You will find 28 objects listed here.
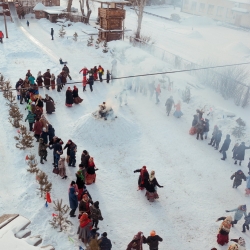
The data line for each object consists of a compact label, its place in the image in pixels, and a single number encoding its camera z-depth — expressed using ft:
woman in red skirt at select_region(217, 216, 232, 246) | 28.37
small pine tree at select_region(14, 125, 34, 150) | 39.73
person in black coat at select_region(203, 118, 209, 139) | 45.54
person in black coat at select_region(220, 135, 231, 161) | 41.52
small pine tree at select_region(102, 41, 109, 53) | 83.67
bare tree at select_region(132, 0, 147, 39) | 96.23
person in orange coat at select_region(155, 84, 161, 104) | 55.57
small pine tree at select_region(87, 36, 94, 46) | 88.19
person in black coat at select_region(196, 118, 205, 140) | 45.68
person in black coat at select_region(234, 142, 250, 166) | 40.15
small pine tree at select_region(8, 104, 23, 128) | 44.42
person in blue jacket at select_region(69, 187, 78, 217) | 29.84
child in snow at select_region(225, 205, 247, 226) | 30.53
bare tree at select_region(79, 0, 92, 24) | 113.87
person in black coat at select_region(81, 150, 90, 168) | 35.32
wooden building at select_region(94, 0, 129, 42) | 89.76
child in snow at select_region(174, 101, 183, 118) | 51.68
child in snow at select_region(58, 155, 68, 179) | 34.91
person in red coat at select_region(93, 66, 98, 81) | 61.11
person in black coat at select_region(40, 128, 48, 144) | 39.60
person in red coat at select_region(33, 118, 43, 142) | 41.32
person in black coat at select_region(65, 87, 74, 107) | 50.99
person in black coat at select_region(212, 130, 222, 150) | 43.65
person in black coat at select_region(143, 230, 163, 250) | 26.66
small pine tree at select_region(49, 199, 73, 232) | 28.50
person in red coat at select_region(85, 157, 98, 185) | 34.71
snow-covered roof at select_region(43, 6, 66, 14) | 112.96
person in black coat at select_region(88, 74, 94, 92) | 57.57
